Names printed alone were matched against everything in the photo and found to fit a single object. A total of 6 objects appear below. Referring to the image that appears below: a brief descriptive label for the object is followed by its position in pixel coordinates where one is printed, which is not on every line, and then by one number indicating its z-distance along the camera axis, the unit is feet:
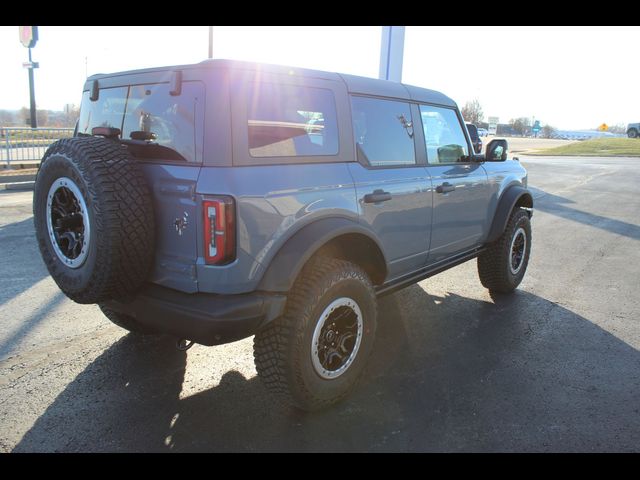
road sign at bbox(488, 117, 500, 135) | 216.56
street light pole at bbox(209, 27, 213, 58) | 53.52
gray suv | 8.11
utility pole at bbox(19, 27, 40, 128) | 63.26
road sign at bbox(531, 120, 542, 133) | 261.05
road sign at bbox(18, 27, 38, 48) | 63.13
